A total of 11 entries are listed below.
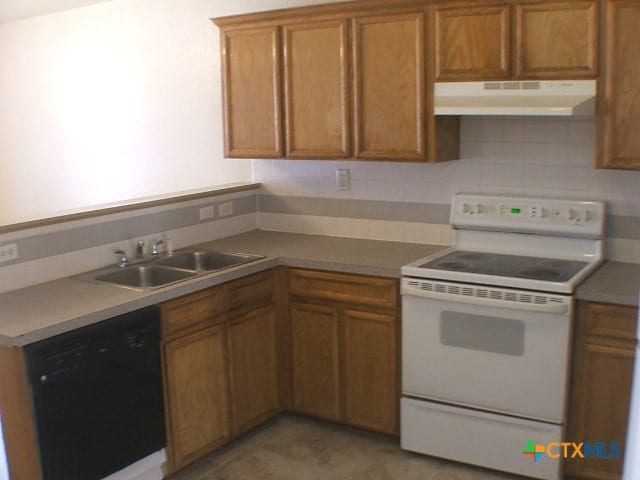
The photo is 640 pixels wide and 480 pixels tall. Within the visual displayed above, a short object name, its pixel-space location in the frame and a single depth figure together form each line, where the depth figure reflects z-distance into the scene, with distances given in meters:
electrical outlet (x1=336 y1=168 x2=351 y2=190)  4.10
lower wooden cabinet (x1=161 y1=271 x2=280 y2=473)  3.18
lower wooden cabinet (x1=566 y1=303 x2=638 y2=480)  2.91
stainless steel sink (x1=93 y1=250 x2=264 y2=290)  3.46
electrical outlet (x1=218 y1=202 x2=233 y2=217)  4.20
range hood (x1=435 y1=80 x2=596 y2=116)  3.04
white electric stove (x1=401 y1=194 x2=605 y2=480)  3.02
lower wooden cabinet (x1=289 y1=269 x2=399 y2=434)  3.46
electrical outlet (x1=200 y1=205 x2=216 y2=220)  4.07
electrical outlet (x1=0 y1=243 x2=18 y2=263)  3.05
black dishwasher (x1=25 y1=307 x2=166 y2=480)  2.62
